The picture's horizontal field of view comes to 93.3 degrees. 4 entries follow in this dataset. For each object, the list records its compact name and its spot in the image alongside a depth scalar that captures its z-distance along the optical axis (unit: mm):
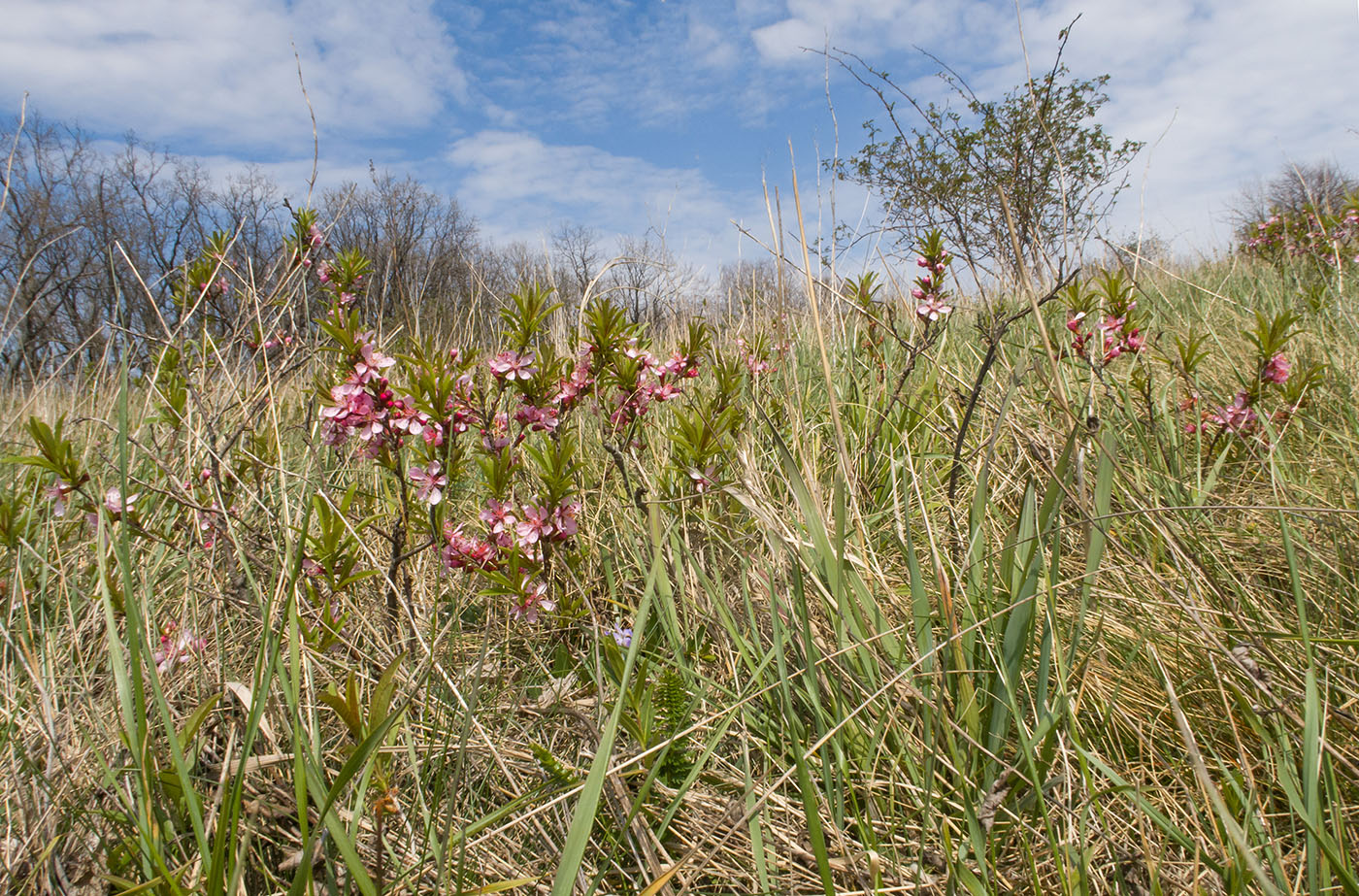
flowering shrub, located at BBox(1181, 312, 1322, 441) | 1901
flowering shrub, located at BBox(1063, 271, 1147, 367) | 2293
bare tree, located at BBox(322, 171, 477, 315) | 32375
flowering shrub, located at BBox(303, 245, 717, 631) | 1455
